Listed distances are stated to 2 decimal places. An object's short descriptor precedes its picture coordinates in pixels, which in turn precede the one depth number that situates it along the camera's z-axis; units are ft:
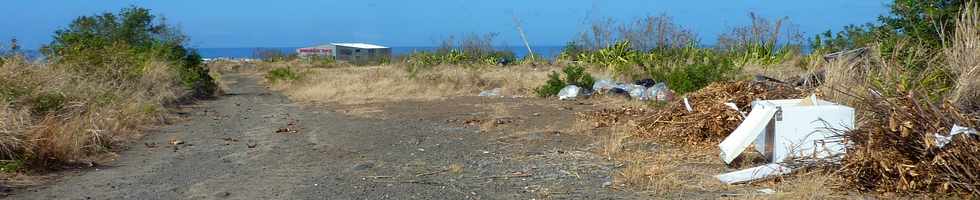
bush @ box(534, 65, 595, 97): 59.93
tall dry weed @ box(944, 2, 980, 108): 23.75
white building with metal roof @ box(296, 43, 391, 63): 218.38
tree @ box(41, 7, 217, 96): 55.06
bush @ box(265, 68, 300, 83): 93.26
